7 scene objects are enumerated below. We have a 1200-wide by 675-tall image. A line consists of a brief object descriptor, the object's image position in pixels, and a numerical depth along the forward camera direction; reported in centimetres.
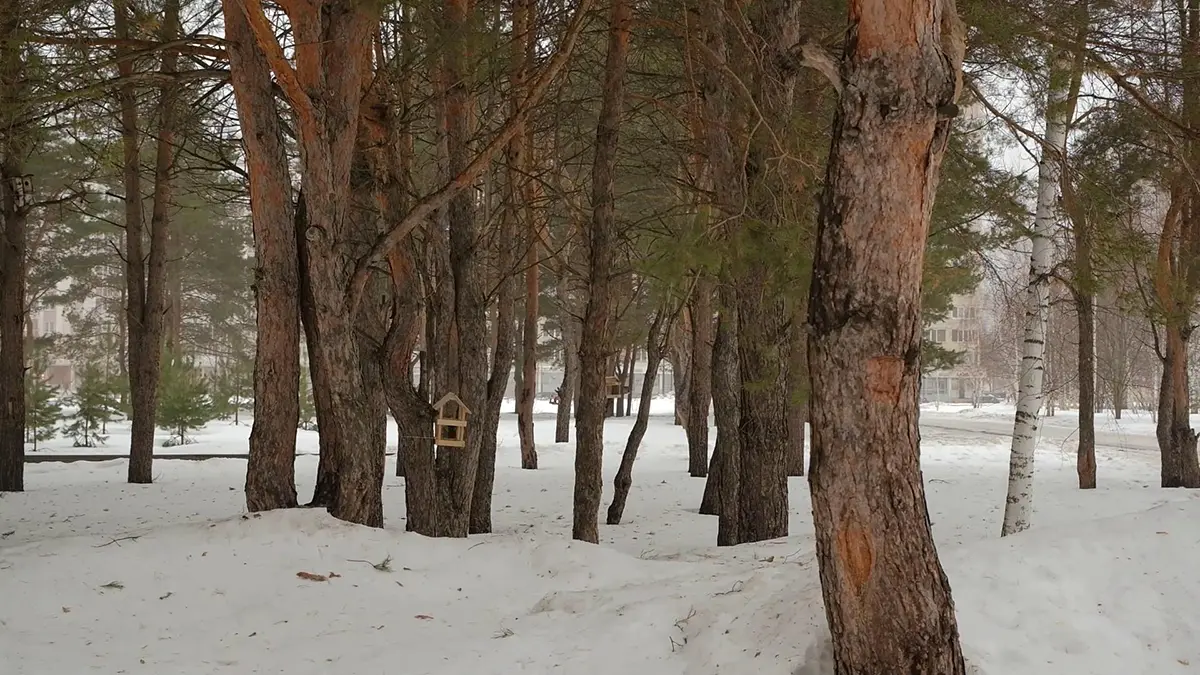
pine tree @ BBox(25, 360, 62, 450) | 1741
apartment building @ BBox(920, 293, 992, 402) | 4619
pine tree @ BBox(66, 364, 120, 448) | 1795
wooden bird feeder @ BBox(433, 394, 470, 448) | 738
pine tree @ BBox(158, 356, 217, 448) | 1833
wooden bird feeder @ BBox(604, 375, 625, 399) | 1313
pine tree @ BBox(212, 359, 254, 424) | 2202
